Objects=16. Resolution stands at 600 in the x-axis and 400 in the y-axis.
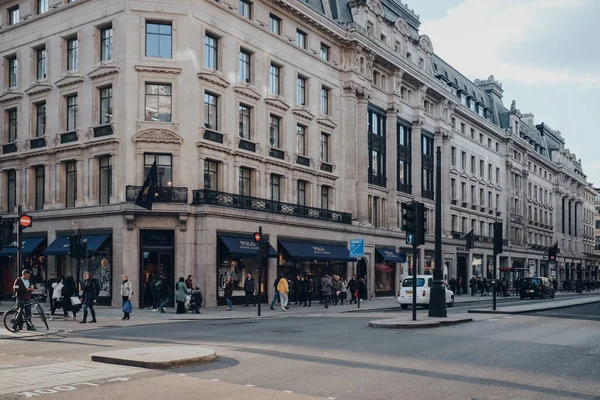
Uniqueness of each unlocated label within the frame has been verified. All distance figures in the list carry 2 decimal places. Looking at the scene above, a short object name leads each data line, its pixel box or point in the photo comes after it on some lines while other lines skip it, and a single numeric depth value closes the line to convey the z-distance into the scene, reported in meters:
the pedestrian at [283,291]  32.47
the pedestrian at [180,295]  29.11
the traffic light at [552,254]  42.92
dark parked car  49.34
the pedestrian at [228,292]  31.91
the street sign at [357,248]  33.19
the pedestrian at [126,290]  25.73
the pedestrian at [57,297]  26.95
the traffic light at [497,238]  31.43
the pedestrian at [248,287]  33.47
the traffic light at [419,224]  22.00
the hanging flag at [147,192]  30.68
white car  34.75
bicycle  18.86
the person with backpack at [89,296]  23.58
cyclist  19.34
